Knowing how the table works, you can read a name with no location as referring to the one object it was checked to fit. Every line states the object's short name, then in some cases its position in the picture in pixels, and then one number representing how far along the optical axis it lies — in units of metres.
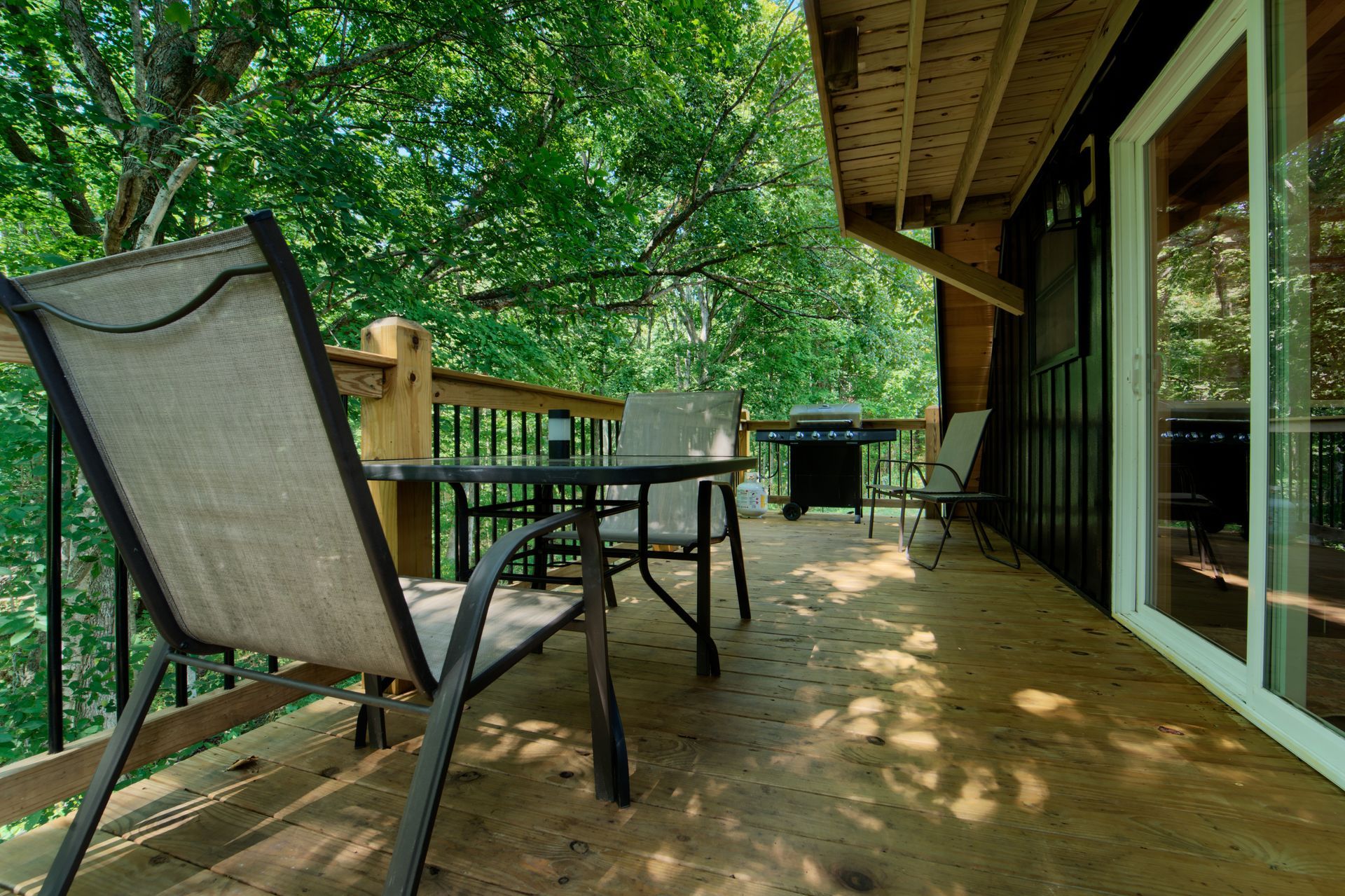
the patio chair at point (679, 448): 2.37
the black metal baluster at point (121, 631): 1.34
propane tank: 6.29
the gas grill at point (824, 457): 5.84
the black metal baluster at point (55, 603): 1.22
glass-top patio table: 1.19
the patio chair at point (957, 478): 3.74
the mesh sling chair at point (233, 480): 0.78
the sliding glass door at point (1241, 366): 1.49
